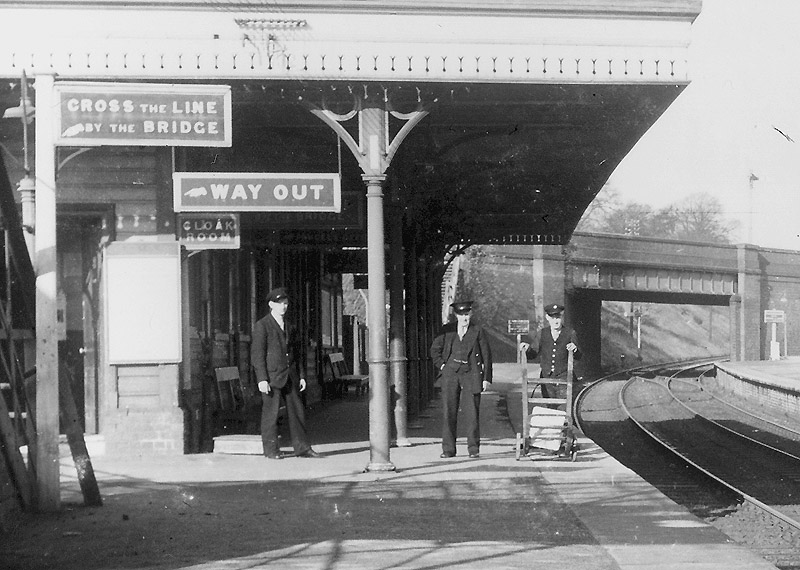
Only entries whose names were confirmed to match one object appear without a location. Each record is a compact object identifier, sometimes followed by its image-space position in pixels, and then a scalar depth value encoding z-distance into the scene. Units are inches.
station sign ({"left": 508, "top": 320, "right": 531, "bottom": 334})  1831.1
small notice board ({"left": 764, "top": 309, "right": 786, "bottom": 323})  2006.6
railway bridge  1891.0
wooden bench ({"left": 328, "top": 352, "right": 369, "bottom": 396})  942.4
